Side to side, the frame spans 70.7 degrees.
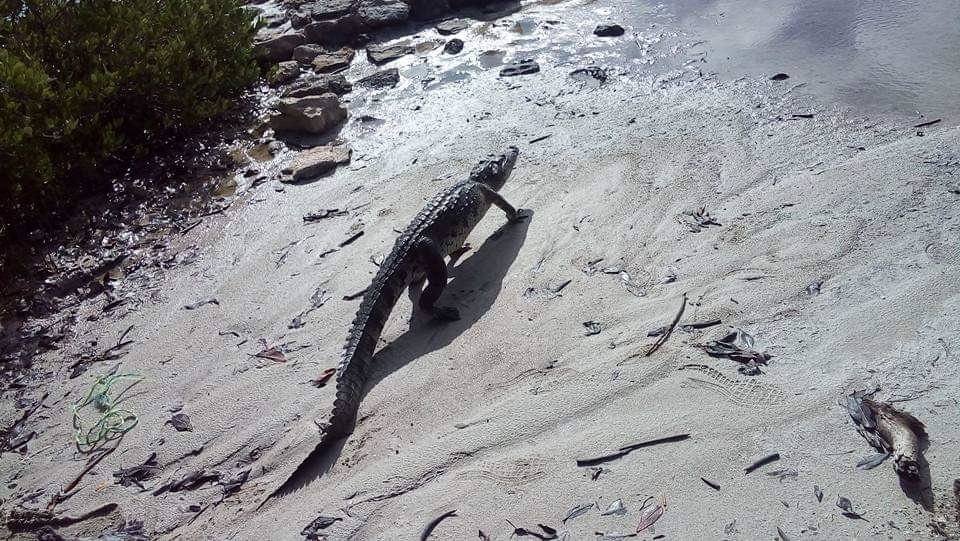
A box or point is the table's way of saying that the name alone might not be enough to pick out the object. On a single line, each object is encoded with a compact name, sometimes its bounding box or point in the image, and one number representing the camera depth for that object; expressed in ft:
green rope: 14.96
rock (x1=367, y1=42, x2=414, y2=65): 31.78
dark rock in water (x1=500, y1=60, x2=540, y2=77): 28.11
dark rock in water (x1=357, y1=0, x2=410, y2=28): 34.35
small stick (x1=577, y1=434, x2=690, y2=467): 11.96
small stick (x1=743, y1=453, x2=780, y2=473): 11.20
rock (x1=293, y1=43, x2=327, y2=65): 32.55
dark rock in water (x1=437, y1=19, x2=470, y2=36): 33.27
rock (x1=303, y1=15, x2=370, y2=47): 33.78
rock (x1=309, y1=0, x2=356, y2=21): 34.88
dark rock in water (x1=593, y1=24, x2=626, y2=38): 29.76
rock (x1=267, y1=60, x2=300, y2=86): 31.12
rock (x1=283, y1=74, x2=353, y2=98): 28.99
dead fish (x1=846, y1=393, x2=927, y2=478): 10.53
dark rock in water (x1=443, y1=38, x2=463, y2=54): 31.24
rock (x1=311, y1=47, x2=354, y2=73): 31.71
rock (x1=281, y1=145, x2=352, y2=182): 23.81
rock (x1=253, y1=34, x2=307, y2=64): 32.86
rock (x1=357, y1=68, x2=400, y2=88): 29.58
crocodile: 14.25
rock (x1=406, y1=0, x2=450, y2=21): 35.06
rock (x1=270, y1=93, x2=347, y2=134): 26.12
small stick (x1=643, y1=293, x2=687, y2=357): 14.03
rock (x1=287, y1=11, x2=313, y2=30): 35.50
